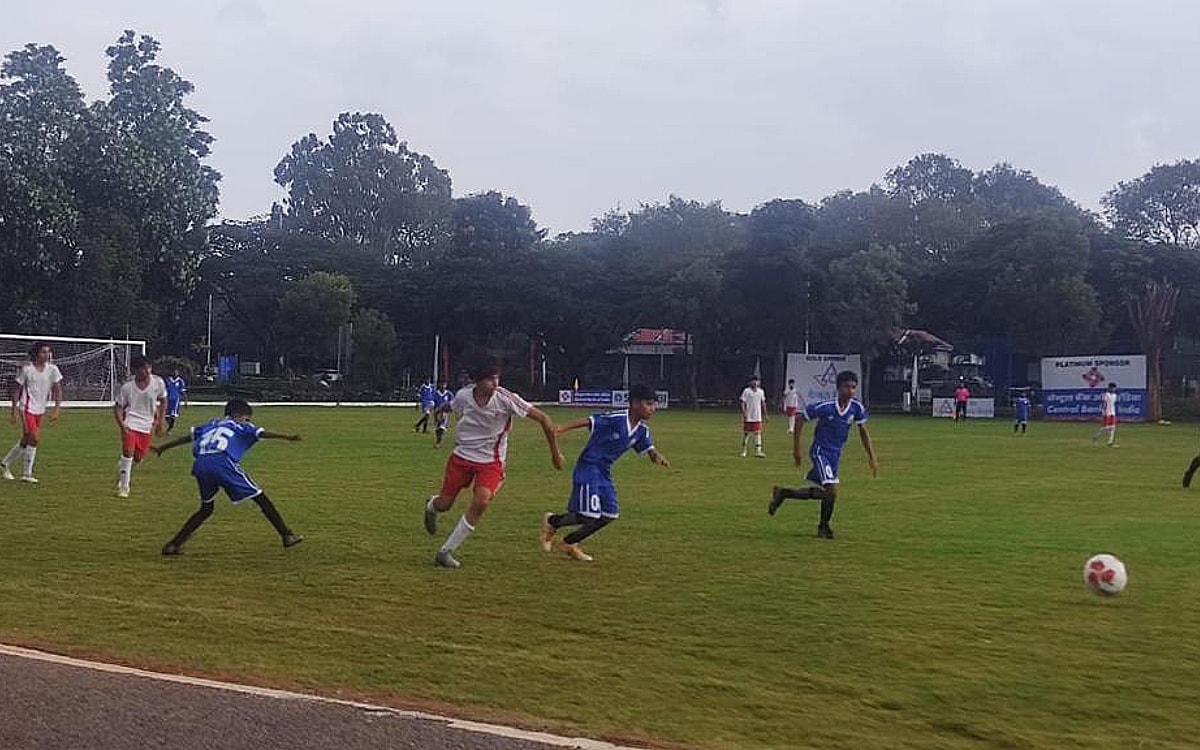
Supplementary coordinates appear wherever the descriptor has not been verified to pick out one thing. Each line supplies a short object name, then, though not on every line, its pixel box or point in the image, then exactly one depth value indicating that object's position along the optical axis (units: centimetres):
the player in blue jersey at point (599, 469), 1142
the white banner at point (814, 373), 5641
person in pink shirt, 5372
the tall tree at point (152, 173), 5781
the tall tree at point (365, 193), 9456
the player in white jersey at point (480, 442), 1109
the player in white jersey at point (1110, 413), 3347
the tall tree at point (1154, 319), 5572
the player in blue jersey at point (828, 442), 1341
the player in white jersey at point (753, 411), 2755
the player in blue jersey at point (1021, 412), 4153
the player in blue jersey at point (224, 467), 1142
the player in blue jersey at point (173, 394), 3090
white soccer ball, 941
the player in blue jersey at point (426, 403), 3450
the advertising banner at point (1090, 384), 5091
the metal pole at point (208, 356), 7631
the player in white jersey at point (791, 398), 3588
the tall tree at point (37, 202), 5500
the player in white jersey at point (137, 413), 1638
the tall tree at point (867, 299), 5950
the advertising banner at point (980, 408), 5791
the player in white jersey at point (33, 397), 1788
